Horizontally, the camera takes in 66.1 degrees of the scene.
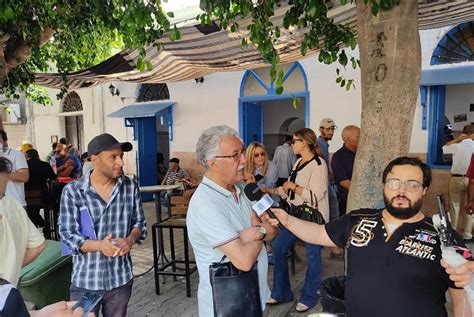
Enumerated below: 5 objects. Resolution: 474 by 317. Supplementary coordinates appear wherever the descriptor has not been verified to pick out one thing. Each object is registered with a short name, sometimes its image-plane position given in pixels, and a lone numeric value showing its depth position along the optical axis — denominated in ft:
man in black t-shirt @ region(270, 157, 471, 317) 5.57
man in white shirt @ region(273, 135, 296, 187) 19.03
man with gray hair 5.59
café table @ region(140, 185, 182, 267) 14.88
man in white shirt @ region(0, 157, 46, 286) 6.61
